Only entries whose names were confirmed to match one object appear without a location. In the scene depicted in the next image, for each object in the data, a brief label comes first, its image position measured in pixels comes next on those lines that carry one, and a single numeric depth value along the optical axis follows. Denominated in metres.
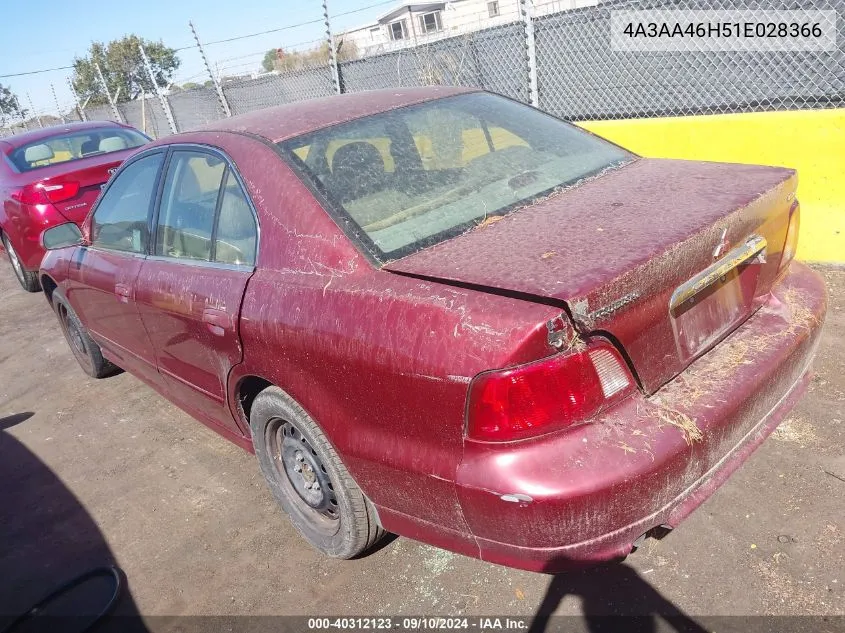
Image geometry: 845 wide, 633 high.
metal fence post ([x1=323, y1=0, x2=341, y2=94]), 7.66
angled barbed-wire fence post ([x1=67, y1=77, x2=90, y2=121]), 17.36
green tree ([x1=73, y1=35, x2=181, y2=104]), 27.39
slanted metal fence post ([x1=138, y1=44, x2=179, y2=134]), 12.51
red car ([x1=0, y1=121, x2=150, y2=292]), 6.31
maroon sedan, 1.75
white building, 35.00
